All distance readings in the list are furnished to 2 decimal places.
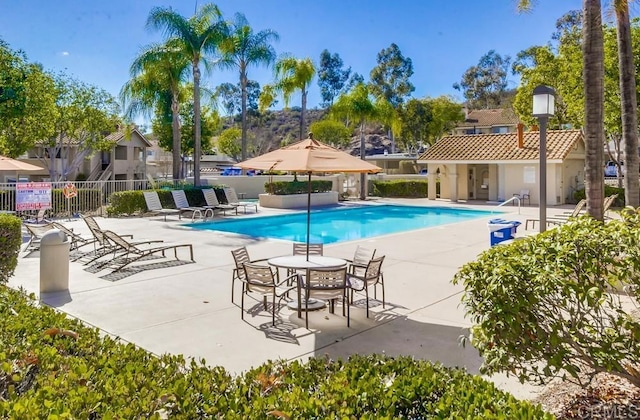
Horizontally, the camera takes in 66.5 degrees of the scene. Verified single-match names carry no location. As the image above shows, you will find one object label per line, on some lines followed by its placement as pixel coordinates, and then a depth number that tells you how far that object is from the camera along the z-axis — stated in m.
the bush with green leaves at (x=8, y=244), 7.55
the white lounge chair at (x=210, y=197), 22.92
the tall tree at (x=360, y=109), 31.27
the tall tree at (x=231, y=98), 88.12
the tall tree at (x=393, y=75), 70.44
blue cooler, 12.39
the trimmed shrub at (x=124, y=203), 20.48
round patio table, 7.09
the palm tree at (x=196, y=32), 24.73
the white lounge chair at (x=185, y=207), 20.05
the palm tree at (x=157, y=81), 24.47
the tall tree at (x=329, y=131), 46.06
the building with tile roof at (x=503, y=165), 26.02
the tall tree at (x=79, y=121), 33.25
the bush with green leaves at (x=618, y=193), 24.45
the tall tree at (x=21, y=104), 12.99
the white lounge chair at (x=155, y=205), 20.49
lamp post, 9.25
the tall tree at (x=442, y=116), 55.78
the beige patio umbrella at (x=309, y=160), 7.30
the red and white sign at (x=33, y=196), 17.72
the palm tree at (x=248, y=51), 31.01
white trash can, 8.01
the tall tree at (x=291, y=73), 33.09
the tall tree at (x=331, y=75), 84.56
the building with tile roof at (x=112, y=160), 41.72
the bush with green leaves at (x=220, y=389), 2.70
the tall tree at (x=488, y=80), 75.62
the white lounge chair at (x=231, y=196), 24.08
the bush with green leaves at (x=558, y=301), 3.46
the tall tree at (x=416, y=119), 56.44
